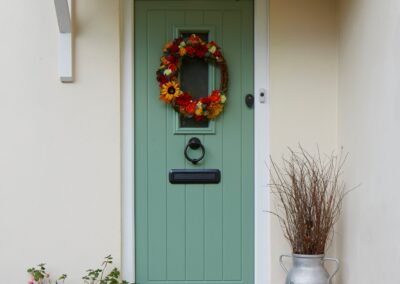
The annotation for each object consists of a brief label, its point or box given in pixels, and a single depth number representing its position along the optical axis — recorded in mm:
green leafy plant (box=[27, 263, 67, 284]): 3676
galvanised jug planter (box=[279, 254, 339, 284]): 3412
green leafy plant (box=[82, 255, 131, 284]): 3684
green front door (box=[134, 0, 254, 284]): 3881
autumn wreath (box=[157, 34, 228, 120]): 3797
